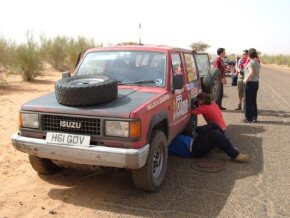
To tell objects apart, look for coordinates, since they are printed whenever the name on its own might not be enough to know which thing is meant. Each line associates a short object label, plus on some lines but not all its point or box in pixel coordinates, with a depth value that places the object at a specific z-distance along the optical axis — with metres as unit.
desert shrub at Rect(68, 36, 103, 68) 22.67
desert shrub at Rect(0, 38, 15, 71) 13.86
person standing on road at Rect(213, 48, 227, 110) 8.99
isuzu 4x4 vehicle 3.46
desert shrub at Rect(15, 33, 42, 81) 14.96
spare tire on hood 3.58
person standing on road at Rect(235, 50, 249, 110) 8.77
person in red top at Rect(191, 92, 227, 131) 5.41
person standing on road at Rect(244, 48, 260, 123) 7.36
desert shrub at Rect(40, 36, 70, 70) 21.41
